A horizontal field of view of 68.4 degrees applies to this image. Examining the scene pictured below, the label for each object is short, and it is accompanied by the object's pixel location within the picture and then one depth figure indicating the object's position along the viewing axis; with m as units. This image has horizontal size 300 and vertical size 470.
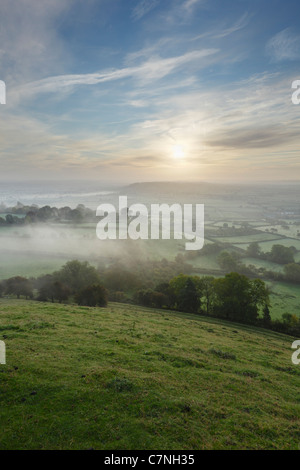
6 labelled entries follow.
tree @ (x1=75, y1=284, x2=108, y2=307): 38.75
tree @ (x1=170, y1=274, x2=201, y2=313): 41.19
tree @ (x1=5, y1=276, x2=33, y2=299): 42.25
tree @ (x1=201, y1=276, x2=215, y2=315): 41.22
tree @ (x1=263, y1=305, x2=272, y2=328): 36.73
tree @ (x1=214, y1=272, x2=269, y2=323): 38.00
